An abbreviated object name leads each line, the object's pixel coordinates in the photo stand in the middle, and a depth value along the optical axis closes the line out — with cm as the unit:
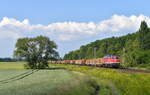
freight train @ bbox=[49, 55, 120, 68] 8502
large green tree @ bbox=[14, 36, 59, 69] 10006
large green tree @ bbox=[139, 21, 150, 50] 13988
